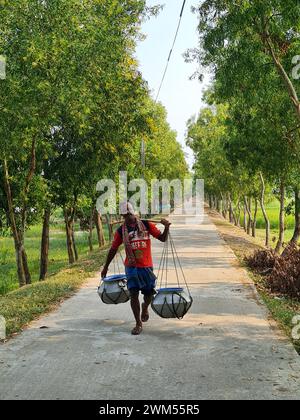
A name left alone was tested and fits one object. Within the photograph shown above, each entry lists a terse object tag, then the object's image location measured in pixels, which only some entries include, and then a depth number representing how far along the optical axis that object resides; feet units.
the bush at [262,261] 45.42
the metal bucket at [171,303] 23.07
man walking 24.27
